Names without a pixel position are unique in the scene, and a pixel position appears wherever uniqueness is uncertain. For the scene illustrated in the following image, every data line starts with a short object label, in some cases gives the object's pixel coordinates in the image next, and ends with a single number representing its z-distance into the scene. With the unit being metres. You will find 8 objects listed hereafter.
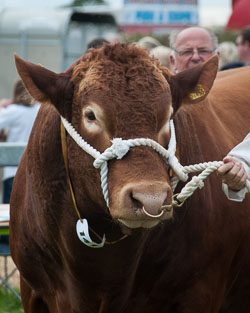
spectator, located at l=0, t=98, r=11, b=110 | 18.69
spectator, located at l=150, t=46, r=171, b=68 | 14.77
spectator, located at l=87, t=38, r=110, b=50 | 13.38
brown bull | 6.83
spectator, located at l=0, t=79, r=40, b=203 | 15.27
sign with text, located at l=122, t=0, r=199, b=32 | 25.58
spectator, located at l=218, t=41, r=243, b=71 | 18.36
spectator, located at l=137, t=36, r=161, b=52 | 16.61
